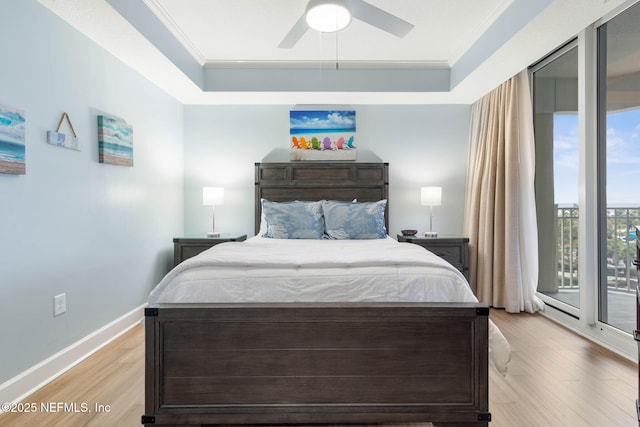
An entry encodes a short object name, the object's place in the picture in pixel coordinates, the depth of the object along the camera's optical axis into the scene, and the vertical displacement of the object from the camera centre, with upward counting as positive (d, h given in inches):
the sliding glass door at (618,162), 98.9 +14.3
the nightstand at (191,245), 146.0 -13.4
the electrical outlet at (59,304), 90.4 -23.5
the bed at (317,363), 63.4 -26.8
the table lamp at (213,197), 155.9 +6.6
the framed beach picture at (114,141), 107.9 +22.4
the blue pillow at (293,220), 133.3 -3.1
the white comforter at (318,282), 69.6 -13.9
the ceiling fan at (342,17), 79.7 +46.2
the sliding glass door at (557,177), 126.7 +13.0
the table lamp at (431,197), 156.6 +6.5
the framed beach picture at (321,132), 168.9 +37.6
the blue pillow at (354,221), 134.2 -3.4
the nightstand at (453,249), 147.9 -15.3
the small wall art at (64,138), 88.6 +18.9
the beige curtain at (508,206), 137.8 +2.3
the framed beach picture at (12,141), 75.0 +15.3
